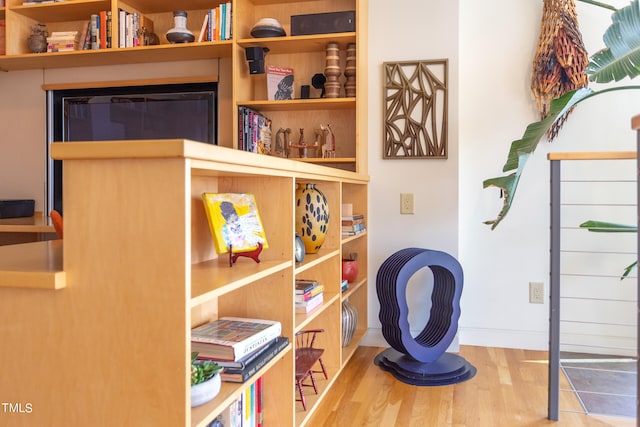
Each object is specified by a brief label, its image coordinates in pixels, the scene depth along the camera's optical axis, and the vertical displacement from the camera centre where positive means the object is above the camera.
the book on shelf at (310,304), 2.01 -0.40
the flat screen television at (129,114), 3.50 +0.57
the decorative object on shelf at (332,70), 3.04 +0.73
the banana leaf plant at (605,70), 1.92 +0.48
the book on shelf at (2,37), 3.52 +1.07
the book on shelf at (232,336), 1.44 -0.38
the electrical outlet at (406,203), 3.10 -0.01
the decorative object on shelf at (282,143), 3.28 +0.35
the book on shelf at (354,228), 2.76 -0.14
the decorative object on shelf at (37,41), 3.43 +1.01
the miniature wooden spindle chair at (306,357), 1.98 -0.63
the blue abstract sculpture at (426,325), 2.56 -0.61
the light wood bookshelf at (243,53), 3.05 +0.90
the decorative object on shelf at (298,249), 1.93 -0.18
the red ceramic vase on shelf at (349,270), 2.86 -0.37
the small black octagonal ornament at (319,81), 3.18 +0.70
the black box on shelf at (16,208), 3.36 -0.05
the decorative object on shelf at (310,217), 2.20 -0.07
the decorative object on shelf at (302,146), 3.18 +0.32
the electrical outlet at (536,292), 3.10 -0.53
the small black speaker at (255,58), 3.06 +0.81
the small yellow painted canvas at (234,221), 1.47 -0.06
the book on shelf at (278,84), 3.15 +0.68
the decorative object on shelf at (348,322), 2.70 -0.61
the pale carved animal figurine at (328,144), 3.15 +0.33
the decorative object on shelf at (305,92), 3.21 +0.64
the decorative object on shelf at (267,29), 3.03 +0.96
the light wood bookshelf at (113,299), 1.06 -0.20
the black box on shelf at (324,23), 2.97 +0.98
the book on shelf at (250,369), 1.40 -0.45
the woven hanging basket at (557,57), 2.88 +0.77
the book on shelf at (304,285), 2.05 -0.34
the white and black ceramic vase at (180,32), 3.17 +0.99
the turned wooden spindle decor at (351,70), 3.01 +0.72
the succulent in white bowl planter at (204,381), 1.21 -0.41
